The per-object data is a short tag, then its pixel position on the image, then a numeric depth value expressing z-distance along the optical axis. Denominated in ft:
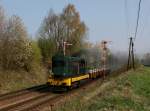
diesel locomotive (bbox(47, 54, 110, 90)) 63.19
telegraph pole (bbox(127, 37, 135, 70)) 140.65
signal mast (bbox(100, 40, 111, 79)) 104.16
